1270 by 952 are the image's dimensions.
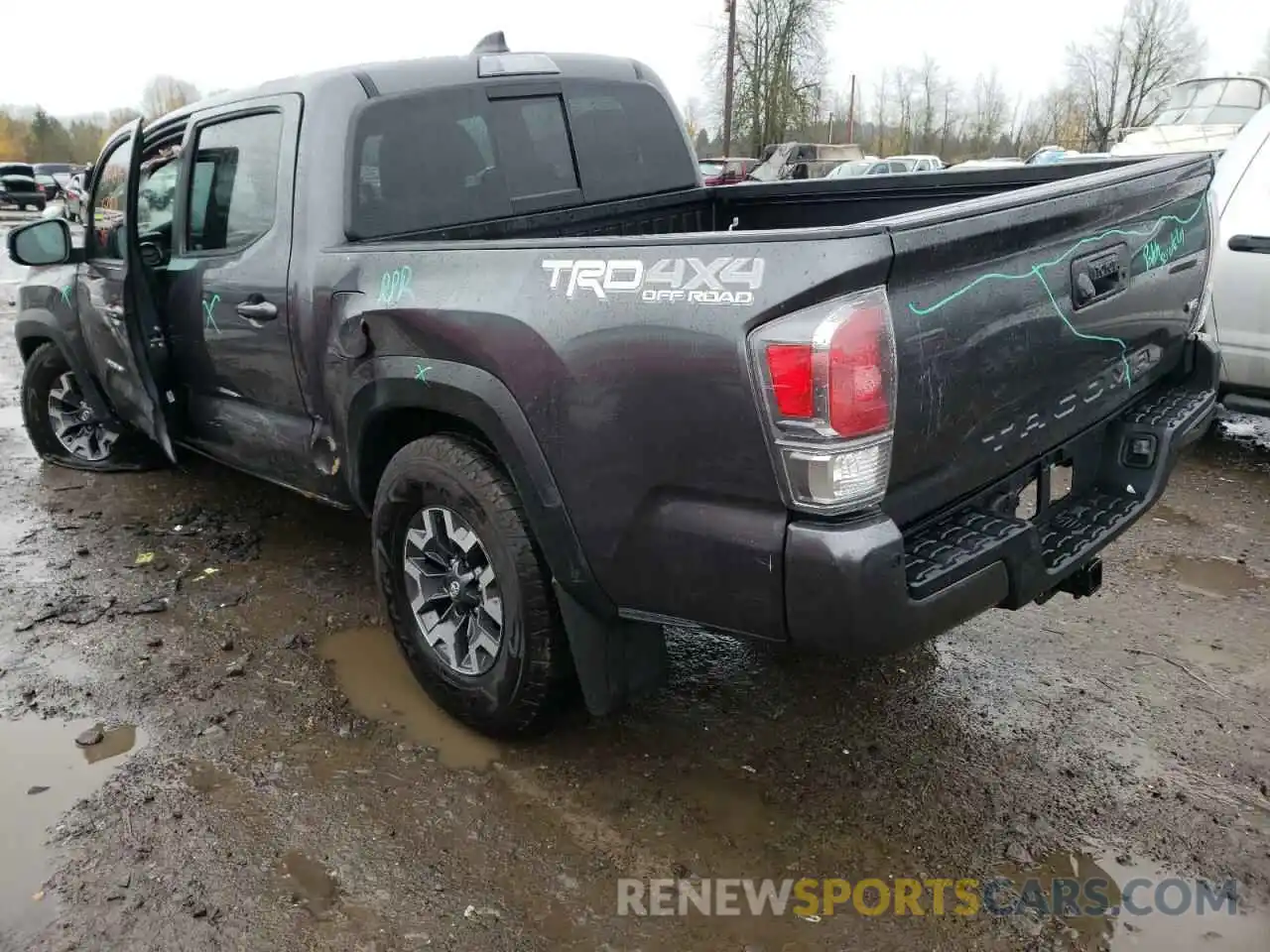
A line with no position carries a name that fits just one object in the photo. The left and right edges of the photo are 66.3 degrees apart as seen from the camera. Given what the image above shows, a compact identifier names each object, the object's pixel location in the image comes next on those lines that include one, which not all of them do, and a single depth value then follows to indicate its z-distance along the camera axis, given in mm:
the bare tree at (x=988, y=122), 57000
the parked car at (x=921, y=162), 22864
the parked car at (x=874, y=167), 23203
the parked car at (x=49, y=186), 31656
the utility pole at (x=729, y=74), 34312
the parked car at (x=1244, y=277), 5004
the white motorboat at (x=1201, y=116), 10641
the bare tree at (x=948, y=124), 60850
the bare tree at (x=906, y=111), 61844
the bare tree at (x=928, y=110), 62266
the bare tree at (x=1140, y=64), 48688
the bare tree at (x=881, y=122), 58281
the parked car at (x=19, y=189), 30594
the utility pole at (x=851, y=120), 61156
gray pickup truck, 2084
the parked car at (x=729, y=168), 23047
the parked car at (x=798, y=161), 26094
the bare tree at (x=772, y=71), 41906
